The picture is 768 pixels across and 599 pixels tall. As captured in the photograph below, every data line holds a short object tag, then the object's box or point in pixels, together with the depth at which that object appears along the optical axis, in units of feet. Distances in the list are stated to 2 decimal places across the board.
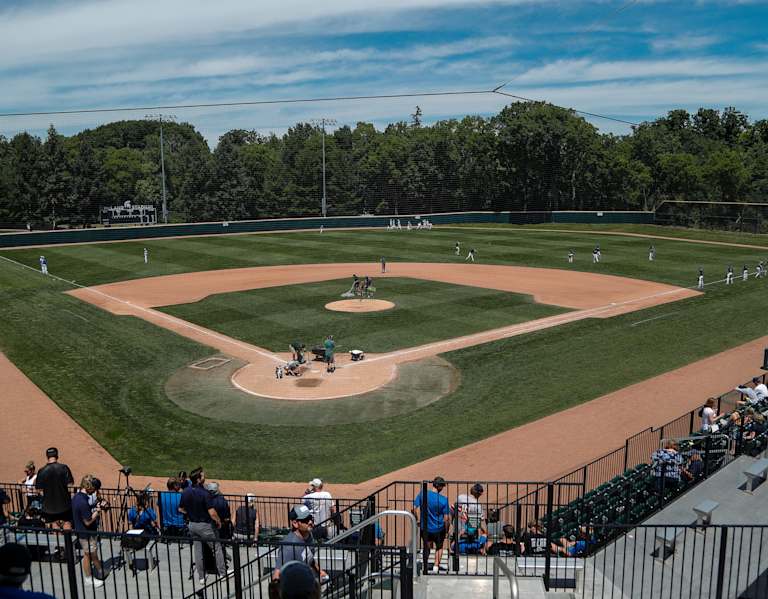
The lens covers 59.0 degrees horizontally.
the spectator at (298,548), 25.18
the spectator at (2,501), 32.27
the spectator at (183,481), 36.89
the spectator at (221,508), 32.42
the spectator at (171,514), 35.96
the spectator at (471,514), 36.14
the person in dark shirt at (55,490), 33.63
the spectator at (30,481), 41.88
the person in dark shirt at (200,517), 30.66
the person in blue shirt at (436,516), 34.35
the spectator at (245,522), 36.99
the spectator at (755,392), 56.44
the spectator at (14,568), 12.53
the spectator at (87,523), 30.91
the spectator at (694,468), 41.32
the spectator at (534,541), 33.12
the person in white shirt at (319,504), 36.11
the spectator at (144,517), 36.11
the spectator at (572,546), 33.37
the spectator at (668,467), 39.34
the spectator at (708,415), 51.94
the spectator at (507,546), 32.94
